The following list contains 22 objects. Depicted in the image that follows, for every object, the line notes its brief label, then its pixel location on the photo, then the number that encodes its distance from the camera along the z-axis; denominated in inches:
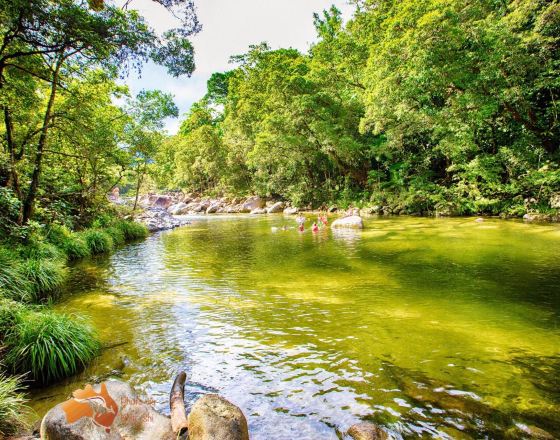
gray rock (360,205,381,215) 1197.7
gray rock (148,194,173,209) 2161.2
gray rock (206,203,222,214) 1845.5
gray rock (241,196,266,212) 1744.6
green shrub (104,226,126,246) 701.6
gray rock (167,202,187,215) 1864.8
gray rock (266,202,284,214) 1601.5
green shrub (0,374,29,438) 124.8
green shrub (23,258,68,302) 322.3
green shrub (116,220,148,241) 785.6
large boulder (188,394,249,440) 110.4
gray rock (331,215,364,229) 802.2
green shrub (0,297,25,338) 191.5
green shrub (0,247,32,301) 276.1
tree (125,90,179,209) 800.9
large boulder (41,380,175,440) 109.2
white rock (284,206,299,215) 1440.3
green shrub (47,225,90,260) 510.8
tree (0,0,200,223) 284.5
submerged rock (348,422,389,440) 128.6
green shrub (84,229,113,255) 595.2
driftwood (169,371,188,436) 125.0
